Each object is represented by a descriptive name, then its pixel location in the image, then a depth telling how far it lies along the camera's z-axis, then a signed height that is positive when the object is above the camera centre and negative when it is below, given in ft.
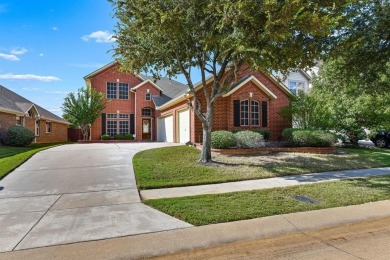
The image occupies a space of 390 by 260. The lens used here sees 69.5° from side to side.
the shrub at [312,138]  53.16 -0.96
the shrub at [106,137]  90.89 -0.90
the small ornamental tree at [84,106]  84.23 +8.62
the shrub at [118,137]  92.38 -0.94
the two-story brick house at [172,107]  59.26 +6.84
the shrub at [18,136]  67.41 -0.29
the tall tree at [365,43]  32.53 +10.77
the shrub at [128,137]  92.70 -0.95
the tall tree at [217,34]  27.99 +11.40
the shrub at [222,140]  48.16 -1.13
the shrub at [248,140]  50.14 -1.18
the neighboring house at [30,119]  69.91 +4.78
